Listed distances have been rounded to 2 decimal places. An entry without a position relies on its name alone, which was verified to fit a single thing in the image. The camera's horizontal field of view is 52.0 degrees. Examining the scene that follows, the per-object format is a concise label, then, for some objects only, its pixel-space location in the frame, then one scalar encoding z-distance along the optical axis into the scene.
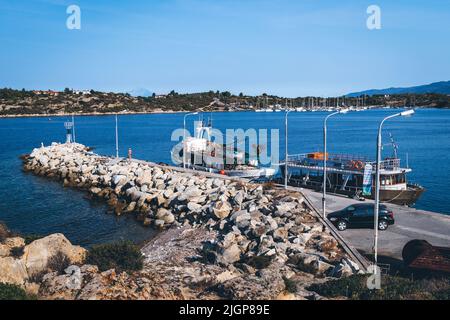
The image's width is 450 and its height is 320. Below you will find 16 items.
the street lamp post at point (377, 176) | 15.27
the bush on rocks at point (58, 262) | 15.77
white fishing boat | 42.66
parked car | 22.47
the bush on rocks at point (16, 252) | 16.11
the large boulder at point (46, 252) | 15.67
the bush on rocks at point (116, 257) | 16.33
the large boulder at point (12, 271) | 14.30
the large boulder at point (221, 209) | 25.19
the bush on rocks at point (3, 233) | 20.41
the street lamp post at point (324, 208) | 23.91
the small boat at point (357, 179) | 31.56
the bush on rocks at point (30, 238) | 18.65
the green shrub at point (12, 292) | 12.38
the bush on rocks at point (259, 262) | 16.89
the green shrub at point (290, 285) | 14.16
